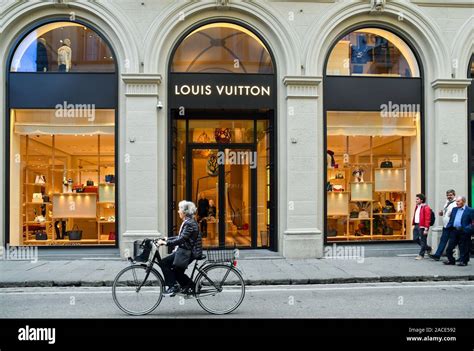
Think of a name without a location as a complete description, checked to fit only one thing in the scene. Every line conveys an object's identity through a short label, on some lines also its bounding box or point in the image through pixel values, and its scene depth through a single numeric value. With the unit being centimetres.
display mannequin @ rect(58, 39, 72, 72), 1375
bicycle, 758
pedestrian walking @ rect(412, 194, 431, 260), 1293
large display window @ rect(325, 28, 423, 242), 1413
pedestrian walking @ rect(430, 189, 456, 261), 1260
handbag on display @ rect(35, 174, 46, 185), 1396
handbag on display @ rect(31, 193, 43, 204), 1396
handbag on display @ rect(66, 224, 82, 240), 1398
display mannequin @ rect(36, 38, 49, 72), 1366
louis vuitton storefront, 1341
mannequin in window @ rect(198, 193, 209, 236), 1484
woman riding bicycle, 758
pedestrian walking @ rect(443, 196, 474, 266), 1206
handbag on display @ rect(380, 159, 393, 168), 1471
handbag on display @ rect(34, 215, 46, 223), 1395
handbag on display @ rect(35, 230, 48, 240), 1391
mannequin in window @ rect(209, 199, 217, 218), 1489
